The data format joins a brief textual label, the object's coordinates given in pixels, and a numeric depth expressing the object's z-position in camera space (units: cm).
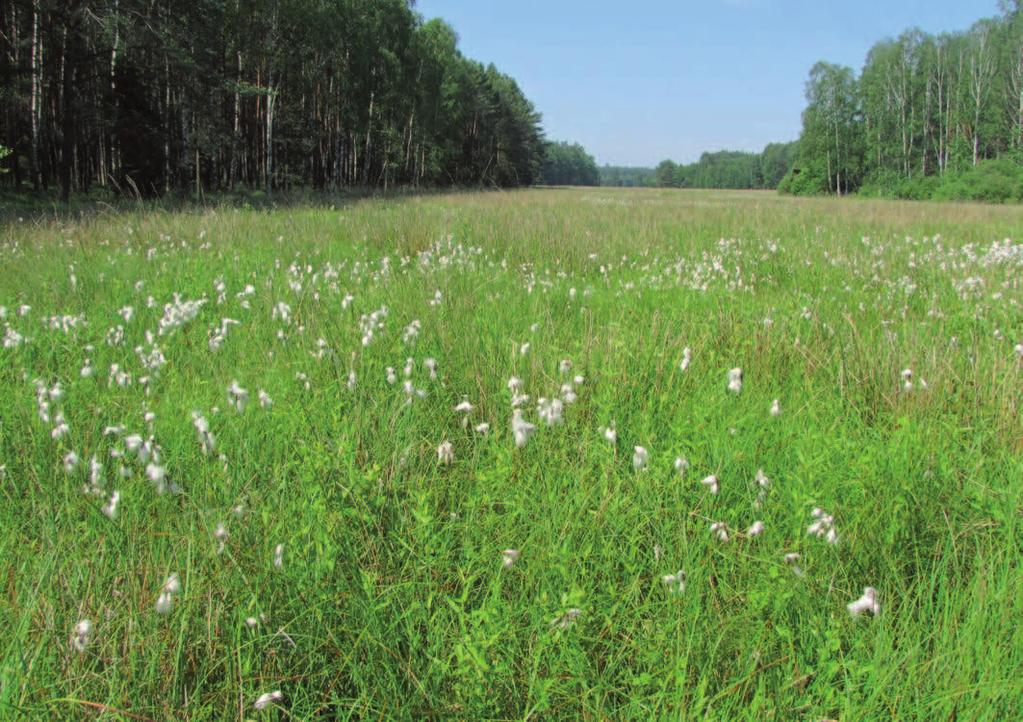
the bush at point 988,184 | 4034
